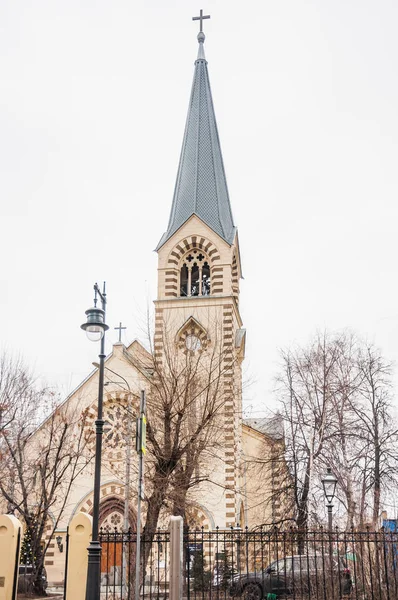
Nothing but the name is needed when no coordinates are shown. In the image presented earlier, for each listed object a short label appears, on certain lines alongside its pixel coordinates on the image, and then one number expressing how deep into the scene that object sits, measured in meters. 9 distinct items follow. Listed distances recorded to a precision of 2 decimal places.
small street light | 22.83
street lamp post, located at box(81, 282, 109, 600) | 14.23
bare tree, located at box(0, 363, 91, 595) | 27.02
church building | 32.88
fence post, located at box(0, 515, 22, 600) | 16.05
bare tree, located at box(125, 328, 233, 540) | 21.61
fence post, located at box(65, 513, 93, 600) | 16.50
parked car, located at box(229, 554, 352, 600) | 18.53
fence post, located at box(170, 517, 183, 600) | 14.29
